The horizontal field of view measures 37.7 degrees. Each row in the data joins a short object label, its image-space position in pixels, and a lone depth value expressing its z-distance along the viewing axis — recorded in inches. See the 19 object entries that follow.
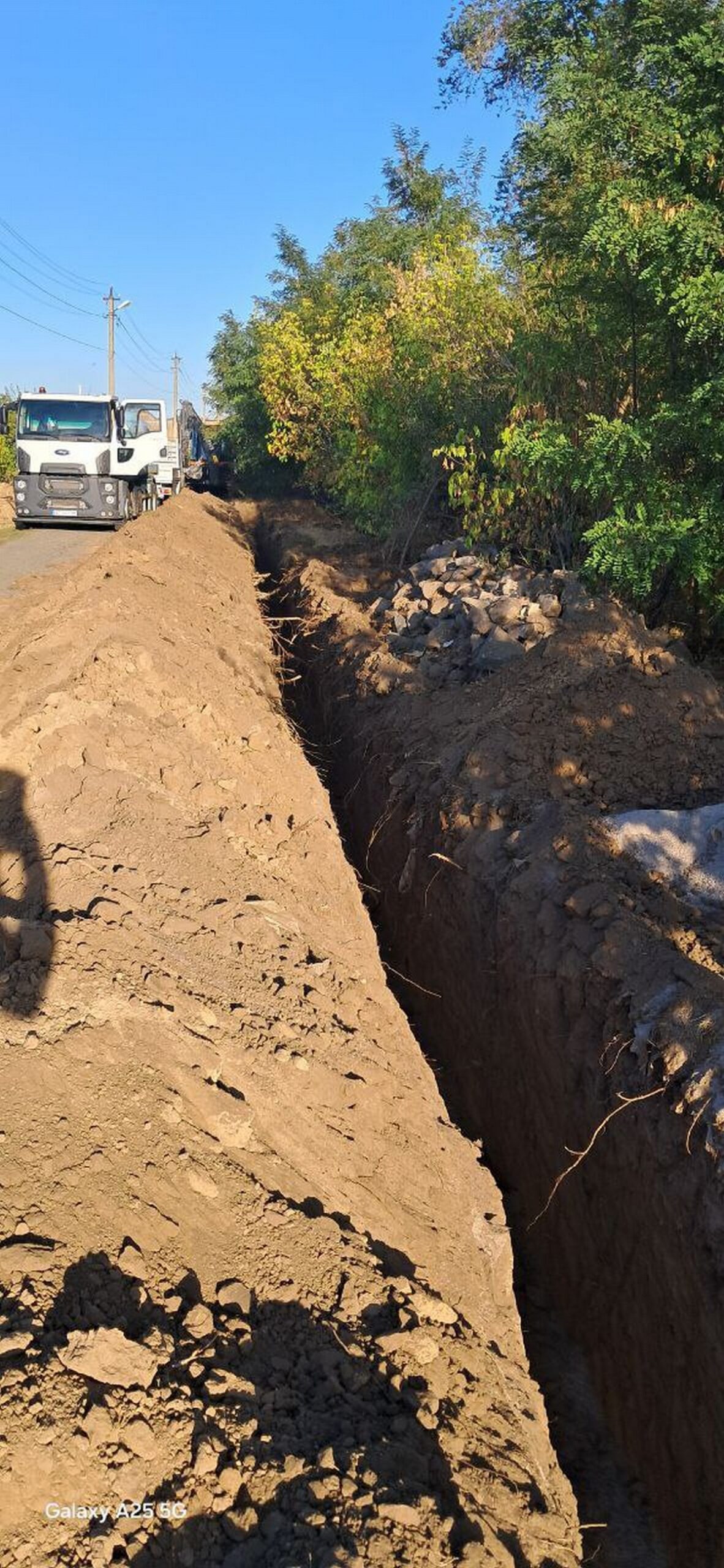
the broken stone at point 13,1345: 105.6
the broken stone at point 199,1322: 120.0
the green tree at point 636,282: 309.6
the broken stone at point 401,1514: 107.3
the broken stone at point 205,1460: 103.4
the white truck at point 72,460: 754.2
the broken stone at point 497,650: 371.6
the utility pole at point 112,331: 1745.8
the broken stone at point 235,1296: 129.0
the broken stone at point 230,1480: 103.6
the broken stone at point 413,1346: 135.6
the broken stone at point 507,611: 383.9
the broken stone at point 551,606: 377.1
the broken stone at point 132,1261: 124.5
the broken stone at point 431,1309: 146.9
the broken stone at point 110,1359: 105.9
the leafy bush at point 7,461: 1344.7
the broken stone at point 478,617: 388.5
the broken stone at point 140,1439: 102.3
